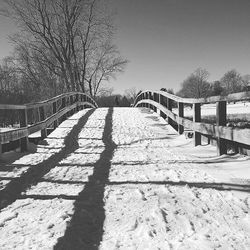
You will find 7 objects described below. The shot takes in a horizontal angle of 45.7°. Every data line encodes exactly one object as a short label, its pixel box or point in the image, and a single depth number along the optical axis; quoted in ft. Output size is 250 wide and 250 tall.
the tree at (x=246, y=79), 363.11
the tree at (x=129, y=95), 407.93
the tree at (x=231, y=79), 358.47
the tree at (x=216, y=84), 336.70
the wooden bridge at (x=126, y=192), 8.43
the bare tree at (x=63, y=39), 83.05
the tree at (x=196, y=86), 291.38
